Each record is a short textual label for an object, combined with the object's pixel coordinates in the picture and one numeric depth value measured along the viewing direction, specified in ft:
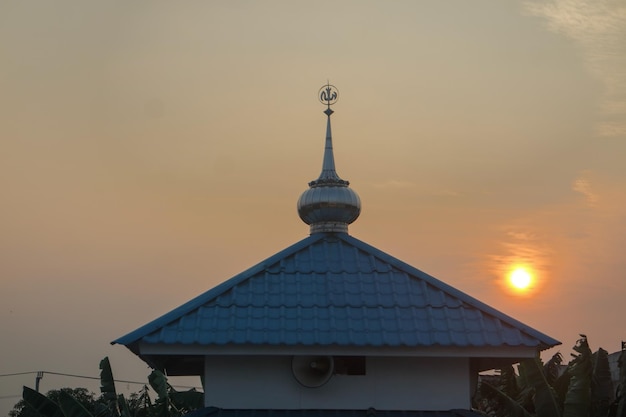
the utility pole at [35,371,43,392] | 121.39
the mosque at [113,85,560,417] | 50.80
